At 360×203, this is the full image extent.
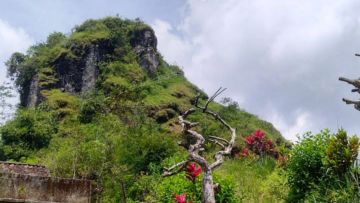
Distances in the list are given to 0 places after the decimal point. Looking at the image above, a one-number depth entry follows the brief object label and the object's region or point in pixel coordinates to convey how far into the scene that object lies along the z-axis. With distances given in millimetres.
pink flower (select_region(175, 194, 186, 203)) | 8031
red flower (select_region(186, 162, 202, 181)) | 9141
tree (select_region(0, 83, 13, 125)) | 29297
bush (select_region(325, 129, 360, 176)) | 8969
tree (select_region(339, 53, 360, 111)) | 5957
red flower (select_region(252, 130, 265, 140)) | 15719
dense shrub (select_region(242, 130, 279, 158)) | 15625
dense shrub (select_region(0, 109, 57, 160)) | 27547
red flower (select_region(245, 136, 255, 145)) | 15760
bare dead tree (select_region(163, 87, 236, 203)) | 8148
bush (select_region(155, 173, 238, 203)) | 9992
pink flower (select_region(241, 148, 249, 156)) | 15658
